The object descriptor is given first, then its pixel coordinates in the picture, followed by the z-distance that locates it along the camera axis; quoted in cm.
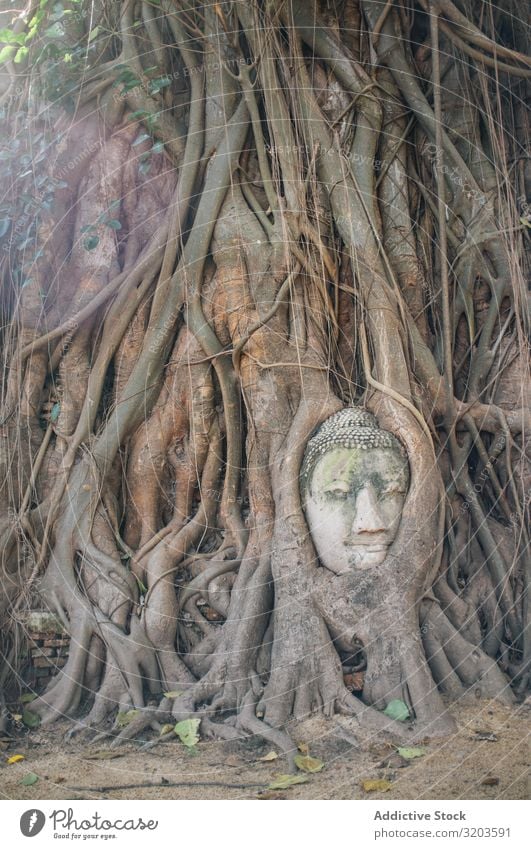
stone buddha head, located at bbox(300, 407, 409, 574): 317
